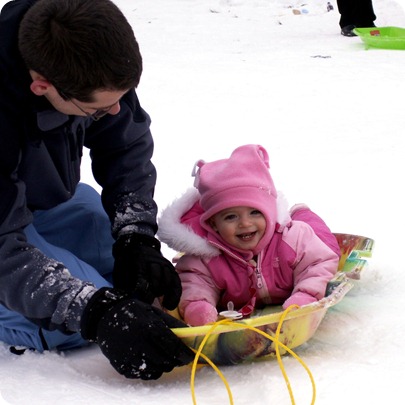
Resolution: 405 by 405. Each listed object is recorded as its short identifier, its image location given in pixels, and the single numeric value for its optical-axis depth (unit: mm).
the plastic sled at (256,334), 3429
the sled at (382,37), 7578
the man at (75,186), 3365
